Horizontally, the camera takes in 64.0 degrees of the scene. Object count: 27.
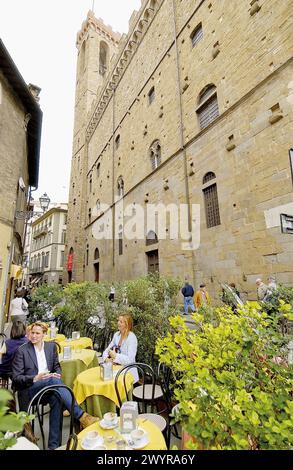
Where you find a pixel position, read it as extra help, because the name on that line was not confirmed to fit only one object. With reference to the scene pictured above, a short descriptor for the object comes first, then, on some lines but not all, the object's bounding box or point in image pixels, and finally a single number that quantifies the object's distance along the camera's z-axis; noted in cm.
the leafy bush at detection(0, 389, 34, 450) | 83
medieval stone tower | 2444
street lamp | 899
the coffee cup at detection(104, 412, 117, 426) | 193
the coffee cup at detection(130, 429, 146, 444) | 172
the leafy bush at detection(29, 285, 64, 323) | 802
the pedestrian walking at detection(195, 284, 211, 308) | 798
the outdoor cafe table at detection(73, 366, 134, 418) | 283
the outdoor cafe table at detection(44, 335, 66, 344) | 505
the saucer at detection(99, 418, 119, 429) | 189
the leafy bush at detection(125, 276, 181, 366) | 420
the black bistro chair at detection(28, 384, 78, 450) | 158
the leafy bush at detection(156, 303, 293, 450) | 117
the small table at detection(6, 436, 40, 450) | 167
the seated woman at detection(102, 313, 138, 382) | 352
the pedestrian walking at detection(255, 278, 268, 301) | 643
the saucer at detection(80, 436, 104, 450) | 165
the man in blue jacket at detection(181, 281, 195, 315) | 894
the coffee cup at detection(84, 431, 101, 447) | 168
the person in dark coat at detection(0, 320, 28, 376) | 350
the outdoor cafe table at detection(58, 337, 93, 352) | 468
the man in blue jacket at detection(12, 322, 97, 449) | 267
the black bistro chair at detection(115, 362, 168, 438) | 236
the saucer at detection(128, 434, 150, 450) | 166
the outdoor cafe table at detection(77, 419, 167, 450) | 171
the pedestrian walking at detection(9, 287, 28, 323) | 761
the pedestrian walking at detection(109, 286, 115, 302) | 658
